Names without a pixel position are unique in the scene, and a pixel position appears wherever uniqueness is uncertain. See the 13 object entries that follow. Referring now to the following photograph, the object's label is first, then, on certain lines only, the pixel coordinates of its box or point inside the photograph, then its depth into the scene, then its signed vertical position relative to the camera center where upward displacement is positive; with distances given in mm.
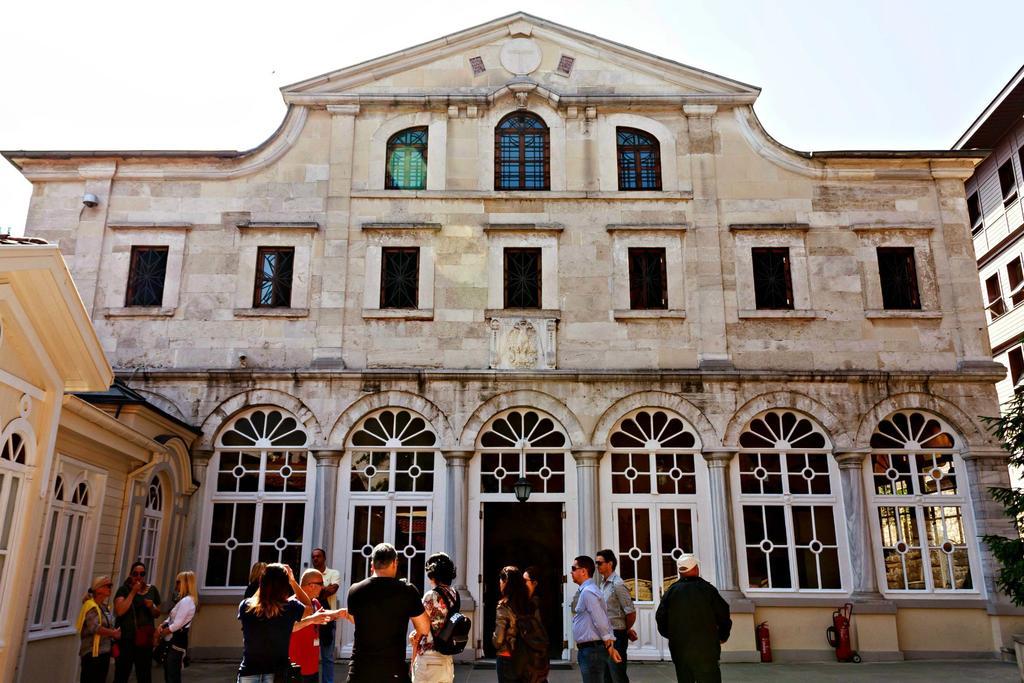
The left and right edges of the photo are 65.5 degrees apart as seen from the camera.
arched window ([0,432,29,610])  7531 +719
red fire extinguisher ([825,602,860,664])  13156 -1124
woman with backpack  5949 -423
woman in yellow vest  8367 -717
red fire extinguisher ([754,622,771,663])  13242 -1229
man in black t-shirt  5512 -418
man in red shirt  7340 -715
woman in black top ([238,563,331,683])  5742 -440
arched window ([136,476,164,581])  12633 +573
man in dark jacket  7441 -563
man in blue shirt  7824 -619
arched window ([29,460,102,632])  9805 +155
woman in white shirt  8148 -618
